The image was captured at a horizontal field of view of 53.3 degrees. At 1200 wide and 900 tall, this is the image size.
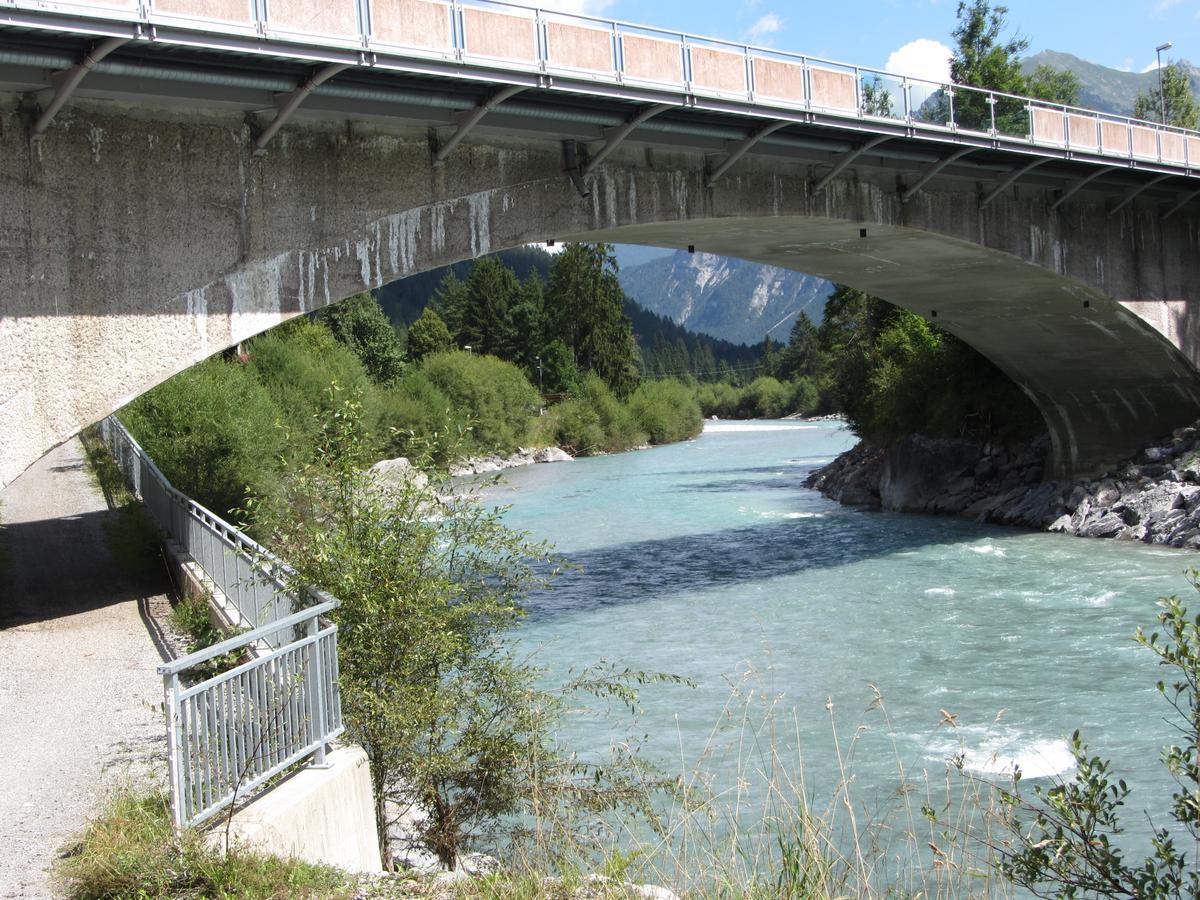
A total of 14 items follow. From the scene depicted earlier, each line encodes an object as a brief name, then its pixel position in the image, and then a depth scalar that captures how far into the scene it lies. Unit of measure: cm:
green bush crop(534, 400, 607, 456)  7525
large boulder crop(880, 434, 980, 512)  3316
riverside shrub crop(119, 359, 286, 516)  2167
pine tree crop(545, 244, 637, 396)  9444
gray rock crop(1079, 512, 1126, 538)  2723
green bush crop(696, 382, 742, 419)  15138
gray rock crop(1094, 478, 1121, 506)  2864
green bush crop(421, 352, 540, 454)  6656
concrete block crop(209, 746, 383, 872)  650
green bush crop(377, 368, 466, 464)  5462
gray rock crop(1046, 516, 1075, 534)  2827
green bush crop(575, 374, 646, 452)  7862
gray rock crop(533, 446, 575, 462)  6900
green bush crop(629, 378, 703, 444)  8494
